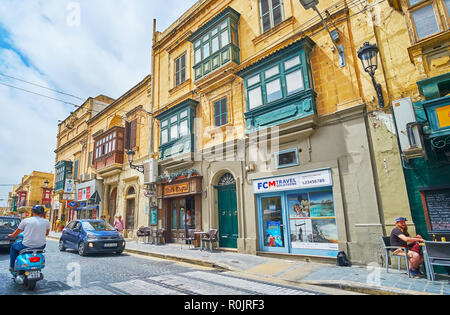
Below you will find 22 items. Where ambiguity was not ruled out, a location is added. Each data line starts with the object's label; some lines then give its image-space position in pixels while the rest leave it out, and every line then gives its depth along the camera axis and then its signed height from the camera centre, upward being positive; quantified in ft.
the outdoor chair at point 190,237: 39.90 -3.04
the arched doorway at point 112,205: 65.41 +4.10
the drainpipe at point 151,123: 51.37 +20.37
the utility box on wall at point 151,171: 50.75 +9.25
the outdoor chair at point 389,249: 20.98 -3.48
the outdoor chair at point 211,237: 36.94 -2.85
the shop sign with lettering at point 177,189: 44.09 +5.04
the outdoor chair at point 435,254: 18.58 -3.43
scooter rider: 17.85 -0.58
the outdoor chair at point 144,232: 48.97 -2.27
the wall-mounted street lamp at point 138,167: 52.34 +11.02
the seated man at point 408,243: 20.58 -2.89
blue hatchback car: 33.24 -2.08
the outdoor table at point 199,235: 37.65 -2.74
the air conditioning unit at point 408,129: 22.84 +6.85
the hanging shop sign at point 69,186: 80.89 +11.34
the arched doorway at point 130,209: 58.90 +2.60
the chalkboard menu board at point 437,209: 22.15 -0.22
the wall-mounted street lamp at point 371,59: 24.76 +14.27
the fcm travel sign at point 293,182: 29.14 +3.66
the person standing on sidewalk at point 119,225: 53.16 -0.78
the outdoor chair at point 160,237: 46.50 -3.11
